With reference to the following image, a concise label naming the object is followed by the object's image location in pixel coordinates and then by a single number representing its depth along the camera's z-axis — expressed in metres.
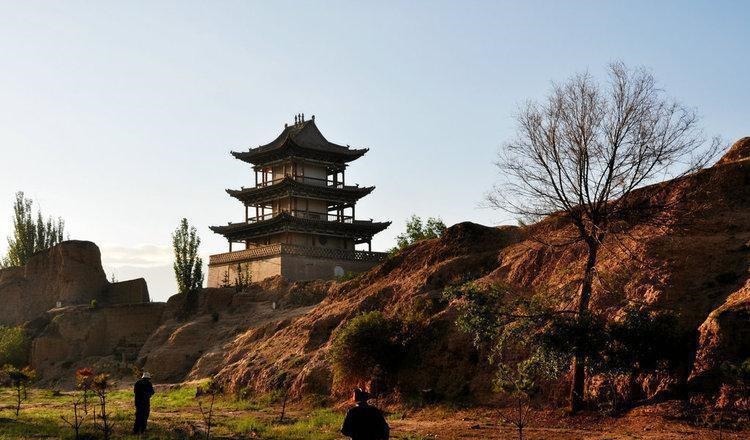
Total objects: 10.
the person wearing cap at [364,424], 11.70
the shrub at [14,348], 44.97
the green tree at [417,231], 56.02
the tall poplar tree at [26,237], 63.50
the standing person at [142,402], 18.38
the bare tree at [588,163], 20.89
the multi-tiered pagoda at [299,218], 53.34
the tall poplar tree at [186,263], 51.03
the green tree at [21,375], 29.12
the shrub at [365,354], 25.48
